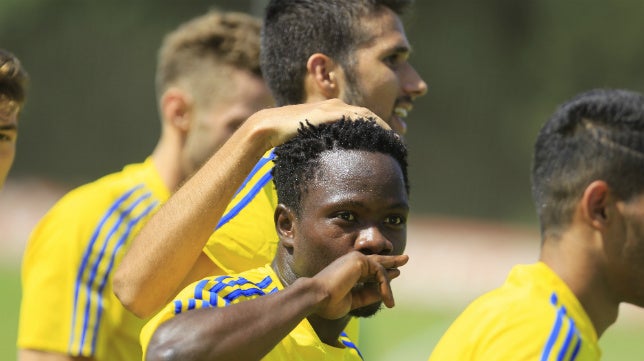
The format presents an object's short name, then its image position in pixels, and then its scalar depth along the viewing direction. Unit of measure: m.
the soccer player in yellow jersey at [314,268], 6.13
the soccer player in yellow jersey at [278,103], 7.56
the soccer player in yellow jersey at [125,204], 11.21
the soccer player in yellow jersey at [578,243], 7.73
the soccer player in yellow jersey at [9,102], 9.27
